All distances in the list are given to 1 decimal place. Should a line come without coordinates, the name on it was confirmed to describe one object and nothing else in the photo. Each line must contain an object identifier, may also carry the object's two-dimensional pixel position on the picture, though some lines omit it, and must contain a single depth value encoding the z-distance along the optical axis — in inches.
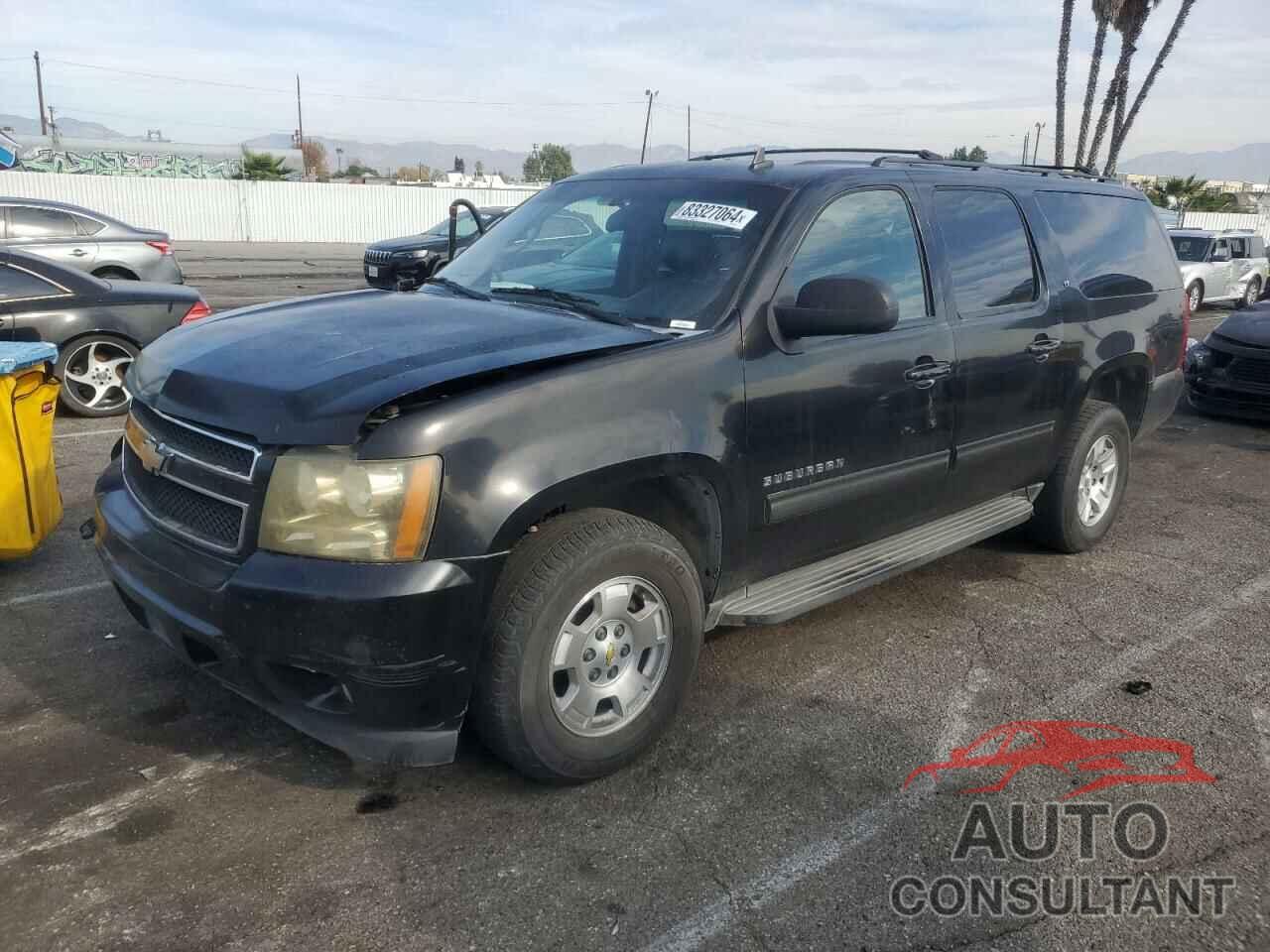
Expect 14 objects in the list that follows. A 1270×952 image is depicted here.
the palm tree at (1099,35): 1031.1
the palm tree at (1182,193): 1572.3
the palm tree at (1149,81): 1040.2
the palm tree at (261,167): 1919.3
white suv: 733.3
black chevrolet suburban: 108.5
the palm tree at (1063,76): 1055.6
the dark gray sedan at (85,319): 306.0
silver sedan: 496.7
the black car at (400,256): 631.2
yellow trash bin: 179.5
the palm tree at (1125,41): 1037.8
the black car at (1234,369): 359.6
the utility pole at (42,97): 2918.3
